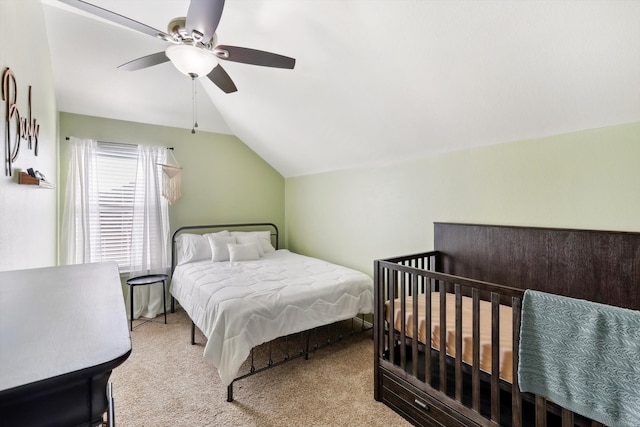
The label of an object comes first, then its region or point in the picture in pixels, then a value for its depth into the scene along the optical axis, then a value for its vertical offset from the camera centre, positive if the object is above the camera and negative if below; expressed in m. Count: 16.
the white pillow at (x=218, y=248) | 3.74 -0.42
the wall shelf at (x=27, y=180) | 1.35 +0.17
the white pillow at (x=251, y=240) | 4.04 -0.35
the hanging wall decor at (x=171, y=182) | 3.67 +0.42
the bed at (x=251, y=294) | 2.15 -0.68
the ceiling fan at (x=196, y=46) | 1.50 +1.01
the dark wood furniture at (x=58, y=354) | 0.46 -0.25
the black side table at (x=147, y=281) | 3.34 -0.75
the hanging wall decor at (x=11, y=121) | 1.16 +0.42
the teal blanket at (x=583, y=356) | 1.08 -0.57
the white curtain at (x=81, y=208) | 3.29 +0.09
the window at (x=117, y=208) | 3.34 +0.09
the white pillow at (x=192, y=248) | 3.72 -0.42
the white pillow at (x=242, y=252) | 3.73 -0.47
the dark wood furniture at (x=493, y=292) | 1.49 -0.49
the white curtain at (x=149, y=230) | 3.68 -0.19
